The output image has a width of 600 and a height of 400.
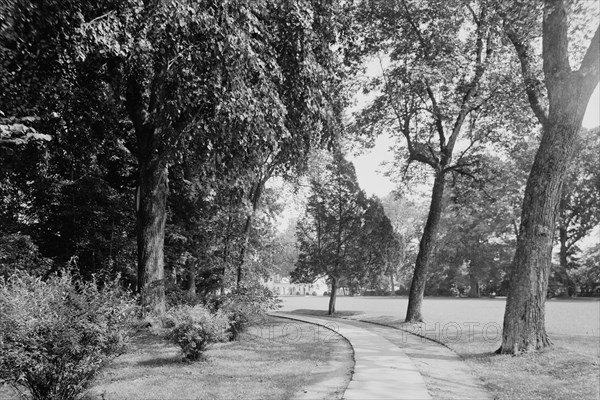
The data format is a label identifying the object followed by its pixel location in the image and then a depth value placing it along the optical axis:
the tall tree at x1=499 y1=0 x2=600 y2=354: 9.20
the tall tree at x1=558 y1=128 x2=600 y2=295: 38.88
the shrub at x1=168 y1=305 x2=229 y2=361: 8.12
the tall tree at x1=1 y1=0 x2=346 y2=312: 7.57
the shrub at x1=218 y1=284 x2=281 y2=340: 11.55
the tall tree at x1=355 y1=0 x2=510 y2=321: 14.76
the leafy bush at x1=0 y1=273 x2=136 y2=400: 4.73
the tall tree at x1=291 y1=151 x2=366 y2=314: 23.56
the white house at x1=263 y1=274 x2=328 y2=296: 69.75
